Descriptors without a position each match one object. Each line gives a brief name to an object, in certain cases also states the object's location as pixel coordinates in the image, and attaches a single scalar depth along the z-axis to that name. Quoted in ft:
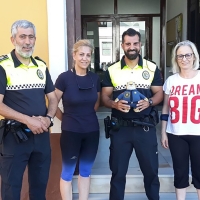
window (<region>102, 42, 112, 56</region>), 28.14
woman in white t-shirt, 8.58
